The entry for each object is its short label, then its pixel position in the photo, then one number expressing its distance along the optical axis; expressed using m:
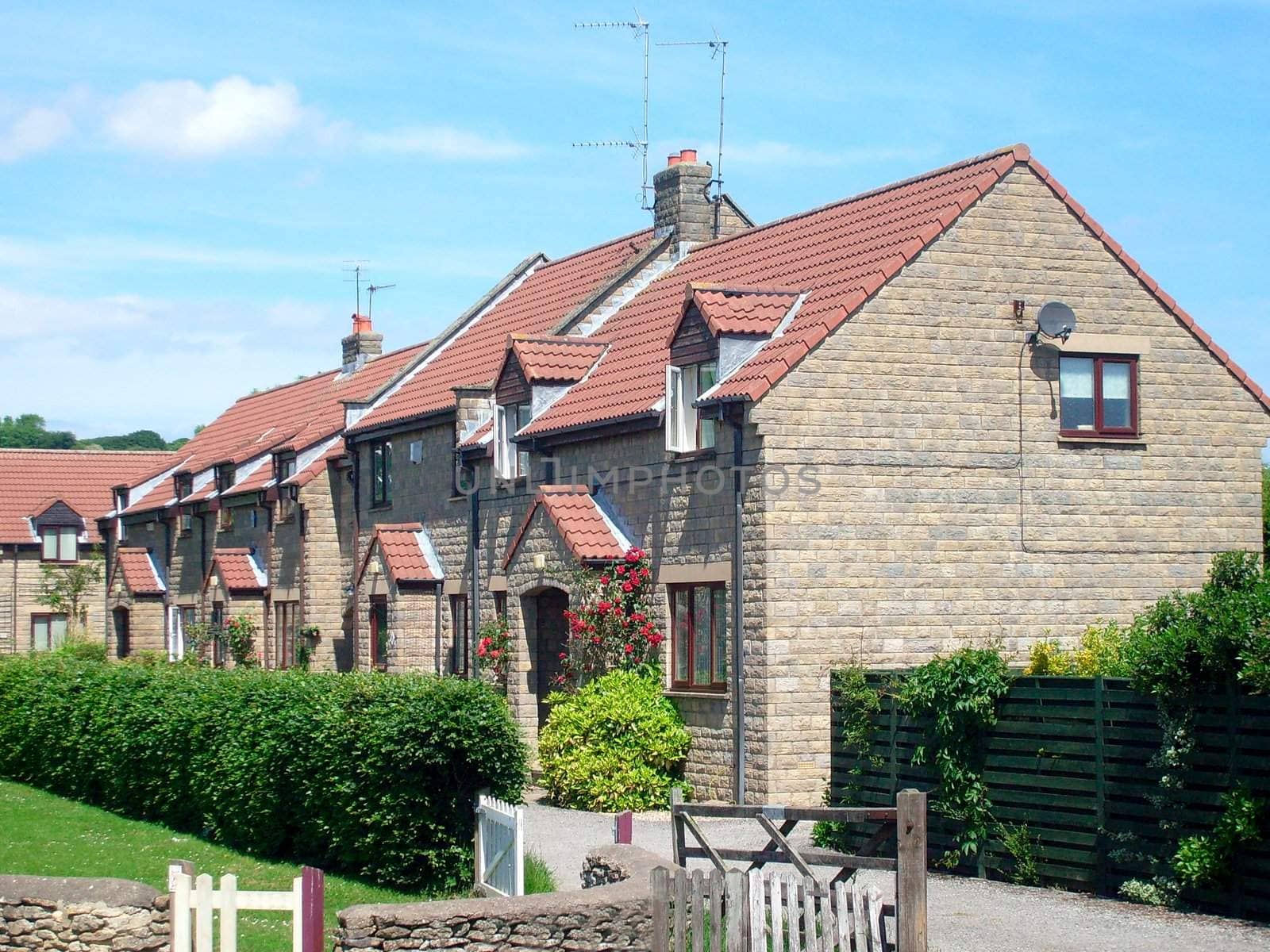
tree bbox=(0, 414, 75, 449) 150.59
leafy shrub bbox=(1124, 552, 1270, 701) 13.93
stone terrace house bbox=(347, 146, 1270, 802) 21.89
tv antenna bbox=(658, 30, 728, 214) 31.14
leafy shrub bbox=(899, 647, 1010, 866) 16.81
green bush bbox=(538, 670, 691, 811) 22.84
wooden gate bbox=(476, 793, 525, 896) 14.90
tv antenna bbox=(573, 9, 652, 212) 32.56
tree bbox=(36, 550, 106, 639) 59.09
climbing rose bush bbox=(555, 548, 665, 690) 24.12
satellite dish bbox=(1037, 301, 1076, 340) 22.84
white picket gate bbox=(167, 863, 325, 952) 11.48
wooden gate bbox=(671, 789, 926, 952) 11.33
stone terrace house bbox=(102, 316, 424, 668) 38.53
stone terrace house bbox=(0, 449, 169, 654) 60.78
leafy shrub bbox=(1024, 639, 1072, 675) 19.58
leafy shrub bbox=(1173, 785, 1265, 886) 13.98
